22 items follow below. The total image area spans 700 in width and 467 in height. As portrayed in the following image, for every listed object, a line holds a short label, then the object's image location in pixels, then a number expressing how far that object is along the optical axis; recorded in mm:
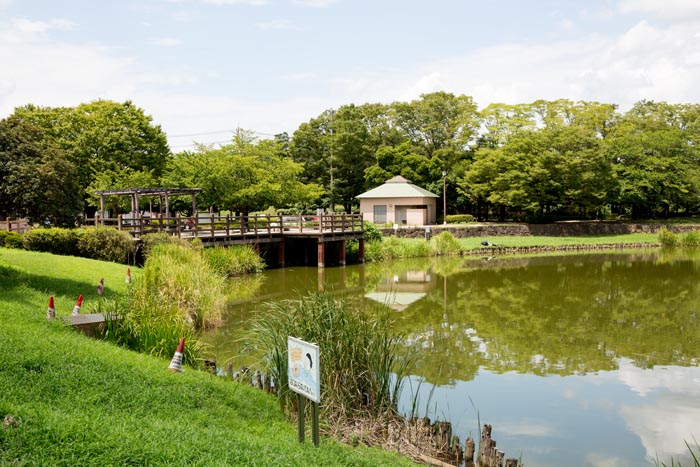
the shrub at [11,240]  19047
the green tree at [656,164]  45938
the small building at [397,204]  46125
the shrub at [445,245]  35062
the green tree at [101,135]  36875
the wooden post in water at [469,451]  6551
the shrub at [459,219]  47750
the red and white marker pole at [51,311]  8570
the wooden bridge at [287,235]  23766
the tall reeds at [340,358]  7207
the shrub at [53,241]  19016
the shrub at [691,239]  40625
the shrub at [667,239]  41031
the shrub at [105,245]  19734
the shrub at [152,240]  20641
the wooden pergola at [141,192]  23828
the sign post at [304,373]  5223
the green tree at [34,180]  27312
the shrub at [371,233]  32438
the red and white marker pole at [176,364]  7536
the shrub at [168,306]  9047
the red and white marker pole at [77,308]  9327
